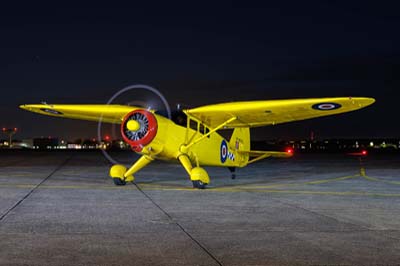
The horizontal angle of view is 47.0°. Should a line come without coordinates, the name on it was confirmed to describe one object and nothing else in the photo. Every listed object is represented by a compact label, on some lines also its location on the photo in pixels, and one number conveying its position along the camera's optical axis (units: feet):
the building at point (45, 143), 445.21
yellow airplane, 43.01
